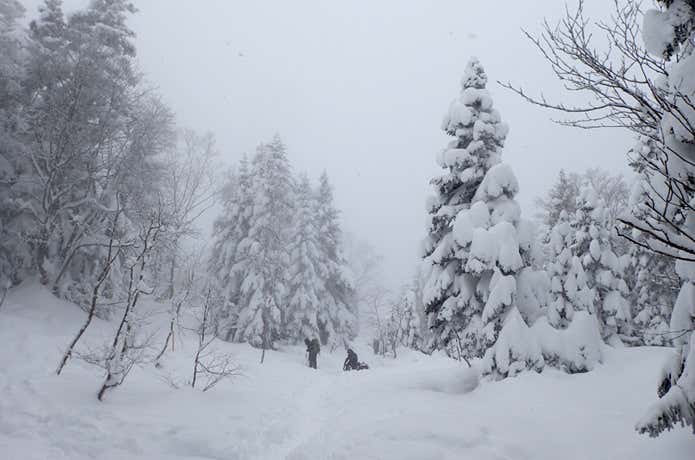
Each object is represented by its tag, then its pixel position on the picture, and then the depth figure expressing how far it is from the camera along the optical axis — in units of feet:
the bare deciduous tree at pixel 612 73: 11.98
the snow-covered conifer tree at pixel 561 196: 74.79
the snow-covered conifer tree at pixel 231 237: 82.94
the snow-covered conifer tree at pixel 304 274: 88.48
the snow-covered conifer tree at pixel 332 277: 96.63
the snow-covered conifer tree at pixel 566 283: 51.31
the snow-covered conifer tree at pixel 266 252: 77.36
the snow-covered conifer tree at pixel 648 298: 52.95
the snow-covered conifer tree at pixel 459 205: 36.86
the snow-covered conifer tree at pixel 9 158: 44.19
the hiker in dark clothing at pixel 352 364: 63.07
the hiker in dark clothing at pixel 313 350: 67.00
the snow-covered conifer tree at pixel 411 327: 123.72
